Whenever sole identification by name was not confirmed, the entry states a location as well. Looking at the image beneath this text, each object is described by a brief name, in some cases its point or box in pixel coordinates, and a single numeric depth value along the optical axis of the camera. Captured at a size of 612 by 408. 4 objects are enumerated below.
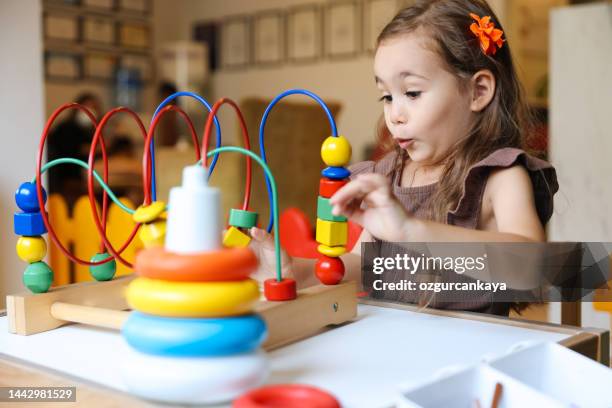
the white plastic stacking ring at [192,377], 0.44
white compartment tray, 0.45
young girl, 0.86
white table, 0.51
